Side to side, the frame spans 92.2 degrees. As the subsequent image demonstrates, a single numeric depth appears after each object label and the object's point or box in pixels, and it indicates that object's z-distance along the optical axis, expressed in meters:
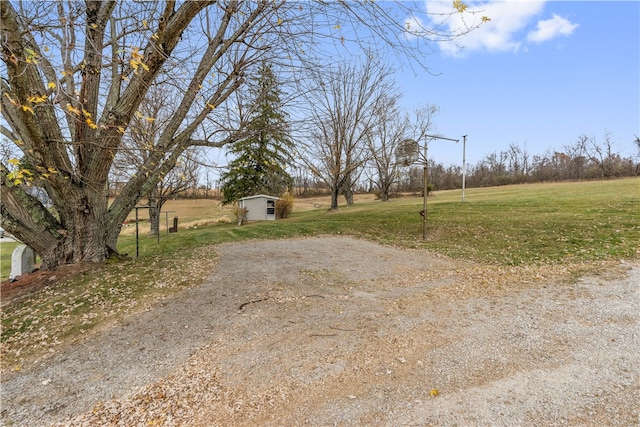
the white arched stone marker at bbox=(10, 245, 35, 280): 6.52
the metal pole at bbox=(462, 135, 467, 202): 17.22
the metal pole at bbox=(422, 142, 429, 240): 9.39
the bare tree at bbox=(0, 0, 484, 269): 3.83
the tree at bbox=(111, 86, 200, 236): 5.64
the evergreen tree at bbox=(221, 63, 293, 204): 22.44
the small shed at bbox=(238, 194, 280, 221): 20.12
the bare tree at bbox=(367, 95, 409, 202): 20.64
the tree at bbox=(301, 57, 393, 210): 19.00
